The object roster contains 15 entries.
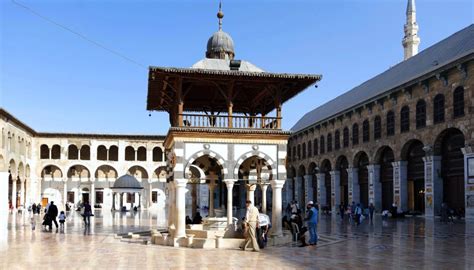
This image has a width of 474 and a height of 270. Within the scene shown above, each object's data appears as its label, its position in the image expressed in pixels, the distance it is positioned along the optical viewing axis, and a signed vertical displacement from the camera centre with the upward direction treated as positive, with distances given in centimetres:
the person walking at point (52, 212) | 2369 -182
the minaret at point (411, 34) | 6000 +1483
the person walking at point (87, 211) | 2547 -191
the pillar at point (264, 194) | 1964 -100
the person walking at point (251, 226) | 1502 -157
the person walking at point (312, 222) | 1683 -166
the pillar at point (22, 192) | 5447 -216
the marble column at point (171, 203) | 1911 -119
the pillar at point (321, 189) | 4678 -173
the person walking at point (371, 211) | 3039 -235
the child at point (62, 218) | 2433 -214
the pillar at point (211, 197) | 2134 -109
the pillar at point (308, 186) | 5066 -157
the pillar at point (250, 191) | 1989 -79
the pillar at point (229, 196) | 1759 -89
